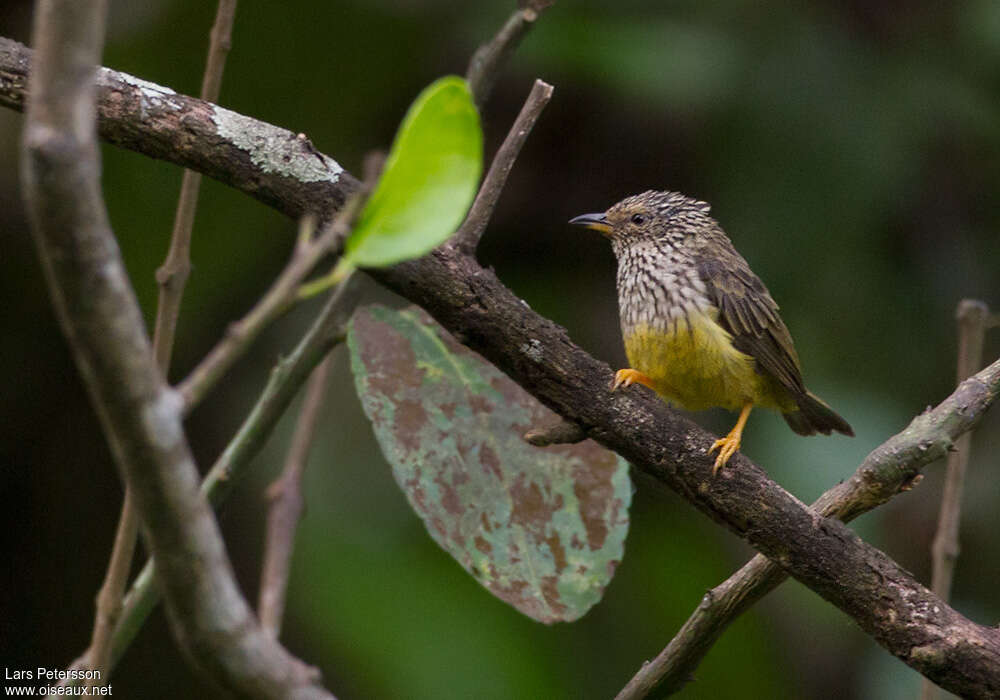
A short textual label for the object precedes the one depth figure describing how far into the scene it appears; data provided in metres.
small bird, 6.47
